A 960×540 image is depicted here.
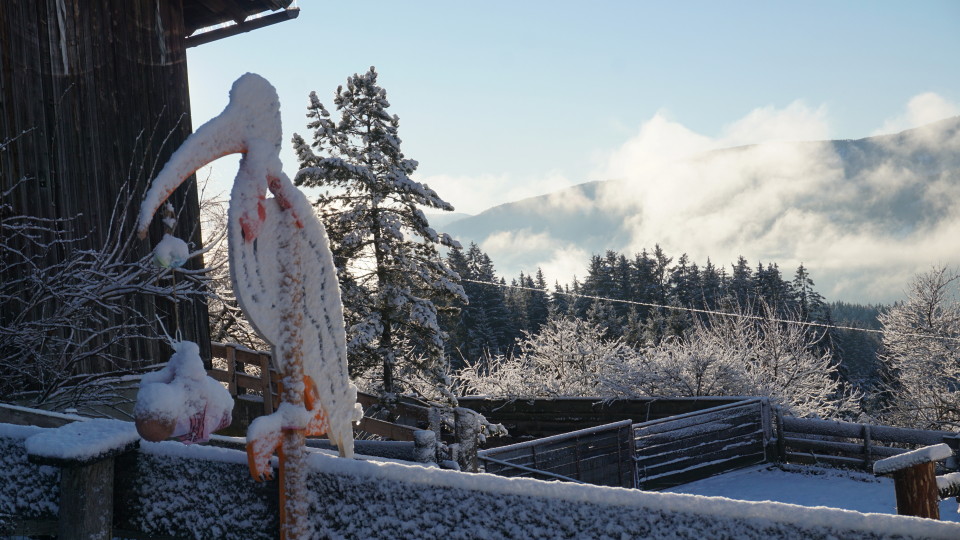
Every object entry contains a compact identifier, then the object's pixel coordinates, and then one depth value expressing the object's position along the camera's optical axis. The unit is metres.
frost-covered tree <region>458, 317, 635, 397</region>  26.17
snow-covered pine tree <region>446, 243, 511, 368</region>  45.25
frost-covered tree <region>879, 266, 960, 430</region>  26.34
